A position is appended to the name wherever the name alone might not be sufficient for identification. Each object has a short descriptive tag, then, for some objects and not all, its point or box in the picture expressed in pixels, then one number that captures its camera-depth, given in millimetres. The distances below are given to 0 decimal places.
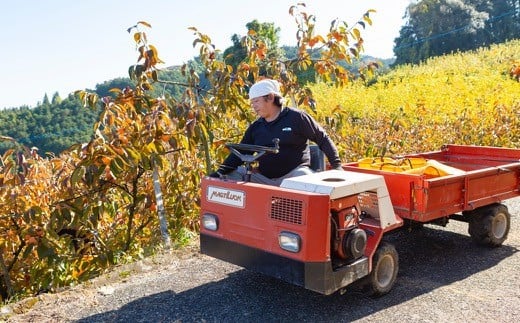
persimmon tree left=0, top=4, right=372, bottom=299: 4469
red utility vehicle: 3309
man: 4125
